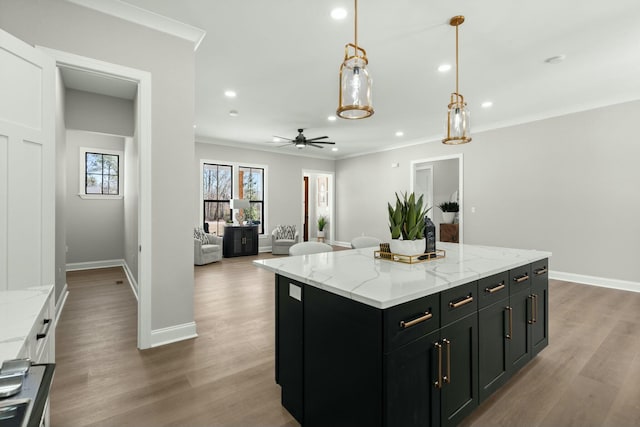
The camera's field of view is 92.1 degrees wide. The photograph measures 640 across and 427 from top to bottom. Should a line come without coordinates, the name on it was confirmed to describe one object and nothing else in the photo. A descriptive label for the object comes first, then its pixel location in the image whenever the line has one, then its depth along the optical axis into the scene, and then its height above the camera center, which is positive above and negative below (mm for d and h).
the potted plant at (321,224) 10672 -436
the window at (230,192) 7672 +501
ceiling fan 6086 +1405
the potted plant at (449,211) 6946 +21
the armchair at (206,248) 6336 -777
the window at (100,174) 6000 +751
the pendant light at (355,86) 1815 +742
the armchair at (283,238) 7836 -695
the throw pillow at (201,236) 6691 -541
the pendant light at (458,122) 2484 +725
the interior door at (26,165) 1808 +284
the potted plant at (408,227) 2025 -101
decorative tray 2028 -311
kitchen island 1313 -630
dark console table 7422 -715
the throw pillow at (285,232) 8008 -543
